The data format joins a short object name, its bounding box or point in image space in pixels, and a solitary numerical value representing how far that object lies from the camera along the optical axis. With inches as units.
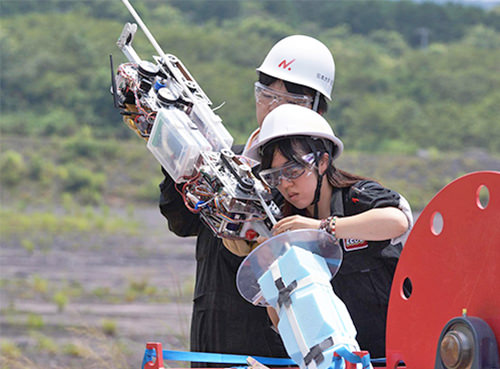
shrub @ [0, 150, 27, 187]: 3321.9
